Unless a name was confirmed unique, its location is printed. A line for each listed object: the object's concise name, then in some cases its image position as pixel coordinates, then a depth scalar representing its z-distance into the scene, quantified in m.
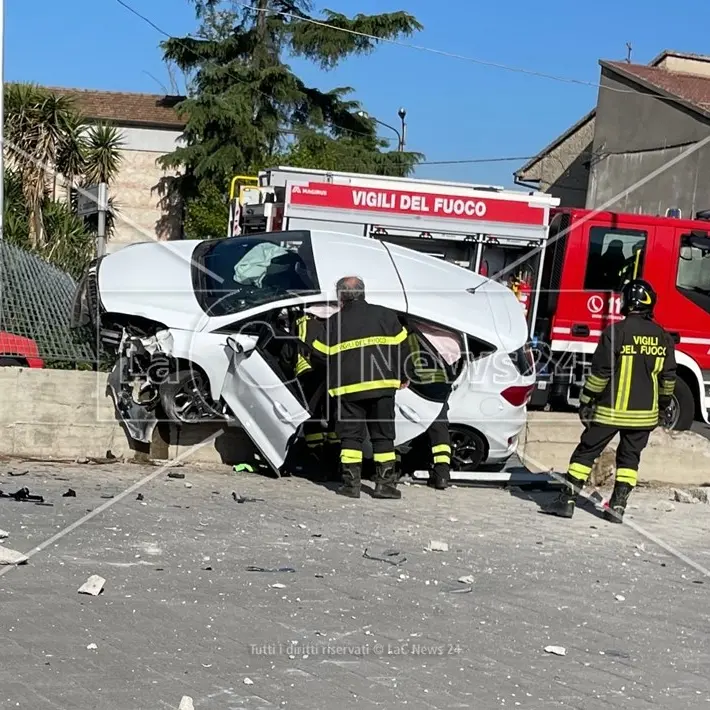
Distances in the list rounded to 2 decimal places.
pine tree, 28.91
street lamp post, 31.39
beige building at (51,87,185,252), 33.50
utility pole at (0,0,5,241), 12.24
